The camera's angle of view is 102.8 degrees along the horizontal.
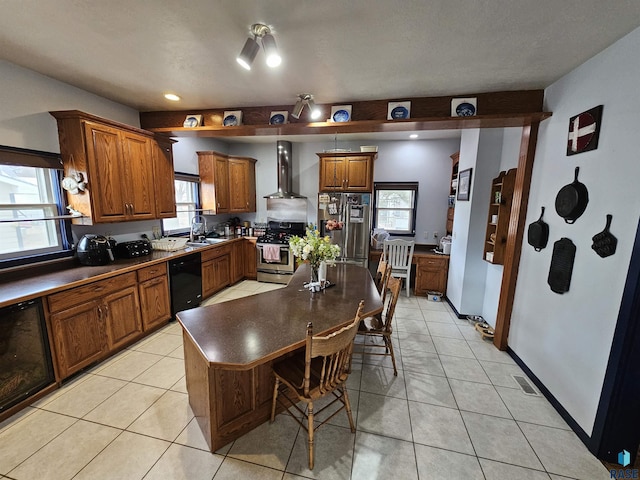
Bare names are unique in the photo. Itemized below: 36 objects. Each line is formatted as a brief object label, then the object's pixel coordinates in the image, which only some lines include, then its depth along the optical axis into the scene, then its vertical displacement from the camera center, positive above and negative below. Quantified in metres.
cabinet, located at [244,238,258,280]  4.87 -1.05
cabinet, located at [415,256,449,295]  4.10 -1.06
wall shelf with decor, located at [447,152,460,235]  4.39 +0.30
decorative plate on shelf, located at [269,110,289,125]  2.77 +0.94
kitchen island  1.39 -0.77
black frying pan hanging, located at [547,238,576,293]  1.91 -0.42
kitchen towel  4.64 -0.87
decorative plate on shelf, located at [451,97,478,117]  2.38 +0.95
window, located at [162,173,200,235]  4.12 +0.01
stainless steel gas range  4.65 -0.98
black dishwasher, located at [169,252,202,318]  3.23 -1.05
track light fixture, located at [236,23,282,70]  1.56 +0.96
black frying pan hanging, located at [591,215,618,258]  1.57 -0.19
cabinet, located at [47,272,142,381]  2.06 -1.07
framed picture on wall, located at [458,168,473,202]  3.34 +0.33
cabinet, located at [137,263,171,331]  2.79 -1.07
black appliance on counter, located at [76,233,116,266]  2.59 -0.49
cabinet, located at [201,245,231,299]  3.85 -1.06
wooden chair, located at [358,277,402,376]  2.27 -1.10
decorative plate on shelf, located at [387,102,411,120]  2.52 +0.95
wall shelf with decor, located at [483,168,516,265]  2.81 -0.04
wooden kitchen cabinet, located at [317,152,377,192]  4.43 +0.61
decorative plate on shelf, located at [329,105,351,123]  2.65 +0.96
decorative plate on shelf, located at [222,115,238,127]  2.87 +0.93
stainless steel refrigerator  4.39 -0.25
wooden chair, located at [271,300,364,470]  1.38 -1.07
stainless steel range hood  5.03 +0.69
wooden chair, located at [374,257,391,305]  2.42 -0.73
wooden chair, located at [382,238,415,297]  4.11 -0.80
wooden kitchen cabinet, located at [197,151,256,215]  4.52 +0.40
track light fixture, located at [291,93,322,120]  2.46 +0.98
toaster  2.94 -0.55
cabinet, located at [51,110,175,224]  2.44 +0.37
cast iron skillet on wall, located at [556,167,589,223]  1.81 +0.08
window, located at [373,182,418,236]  4.97 +0.01
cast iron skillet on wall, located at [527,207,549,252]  2.18 -0.21
